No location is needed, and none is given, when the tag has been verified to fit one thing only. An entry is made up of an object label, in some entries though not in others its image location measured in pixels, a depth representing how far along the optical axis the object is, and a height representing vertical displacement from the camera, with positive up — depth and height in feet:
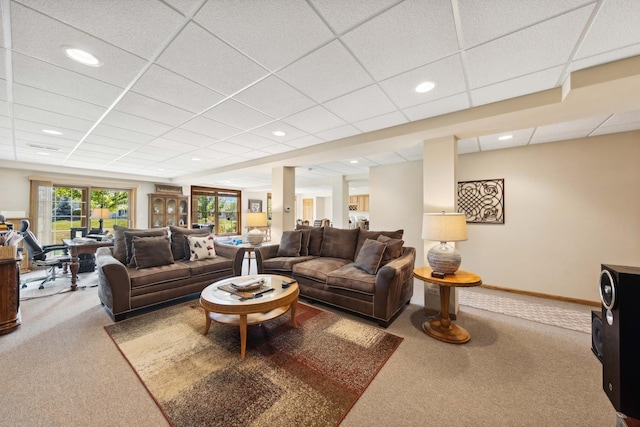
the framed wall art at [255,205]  34.59 +1.21
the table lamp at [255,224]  14.64 -0.71
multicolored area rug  4.91 -4.15
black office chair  12.56 -2.65
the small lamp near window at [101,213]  17.98 -0.09
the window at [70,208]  17.84 +0.31
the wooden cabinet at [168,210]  23.82 +0.25
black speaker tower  2.68 -1.45
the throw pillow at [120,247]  10.82 -1.67
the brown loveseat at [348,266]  8.64 -2.45
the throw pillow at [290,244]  13.19 -1.75
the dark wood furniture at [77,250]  12.12 -2.01
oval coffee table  6.80 -2.80
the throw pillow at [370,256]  9.76 -1.83
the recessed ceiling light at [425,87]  6.81 +3.81
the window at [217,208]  28.50 +0.57
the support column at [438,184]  9.53 +1.30
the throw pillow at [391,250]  10.16 -1.58
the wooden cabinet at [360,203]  35.78 +1.74
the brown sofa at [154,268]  8.86 -2.51
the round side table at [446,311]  7.58 -3.39
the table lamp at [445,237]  7.91 -0.76
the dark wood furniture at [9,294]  8.00 -2.92
